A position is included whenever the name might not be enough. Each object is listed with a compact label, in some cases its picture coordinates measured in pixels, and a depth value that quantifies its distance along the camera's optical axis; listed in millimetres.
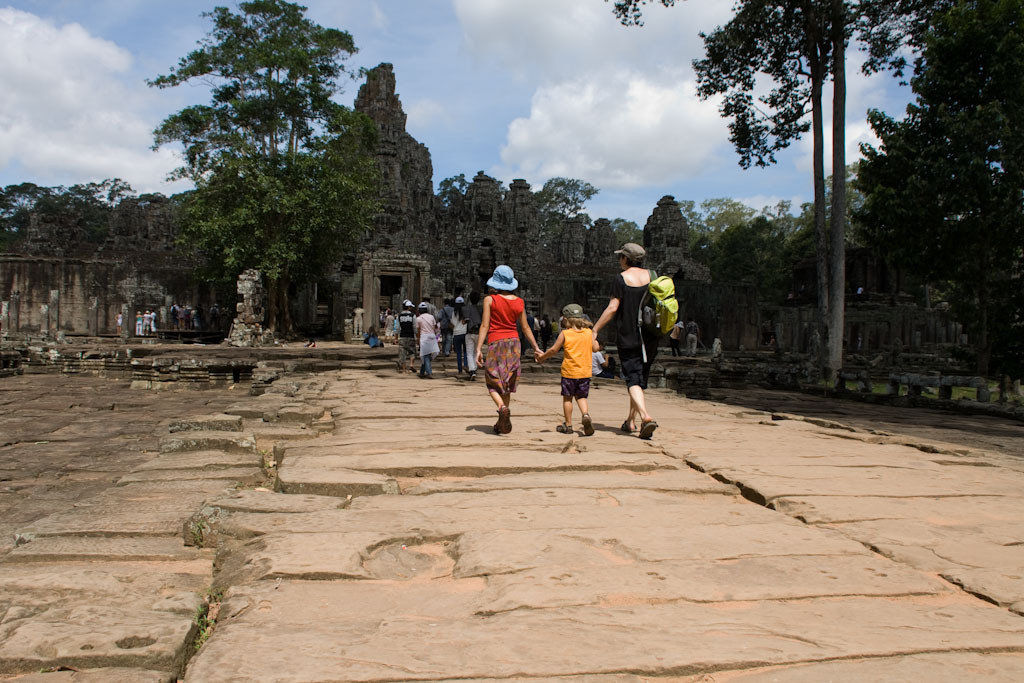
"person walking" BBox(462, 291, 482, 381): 10906
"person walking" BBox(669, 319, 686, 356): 21312
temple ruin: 26750
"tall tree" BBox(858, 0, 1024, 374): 11938
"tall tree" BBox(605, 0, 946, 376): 16453
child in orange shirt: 5559
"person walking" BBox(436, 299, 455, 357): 13961
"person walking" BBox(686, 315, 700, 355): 22989
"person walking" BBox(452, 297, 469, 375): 12078
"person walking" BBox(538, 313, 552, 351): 20719
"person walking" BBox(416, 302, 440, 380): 11734
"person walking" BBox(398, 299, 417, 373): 14355
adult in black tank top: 5348
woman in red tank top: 5781
